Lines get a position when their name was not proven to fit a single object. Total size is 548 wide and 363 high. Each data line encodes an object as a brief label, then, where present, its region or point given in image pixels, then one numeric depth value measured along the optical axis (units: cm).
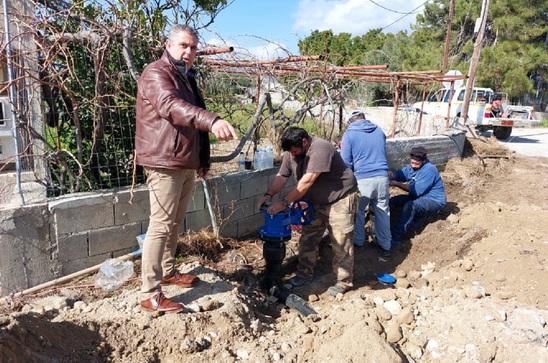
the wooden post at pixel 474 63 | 1291
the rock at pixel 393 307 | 357
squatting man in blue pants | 541
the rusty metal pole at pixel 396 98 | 805
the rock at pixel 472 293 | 376
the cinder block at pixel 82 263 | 347
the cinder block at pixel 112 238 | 359
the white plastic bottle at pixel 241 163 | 491
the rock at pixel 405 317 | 337
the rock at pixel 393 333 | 317
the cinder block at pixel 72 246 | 340
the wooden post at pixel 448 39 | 1654
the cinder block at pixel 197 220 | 427
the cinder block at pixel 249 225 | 486
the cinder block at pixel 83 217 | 337
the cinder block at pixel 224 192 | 439
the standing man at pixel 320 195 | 379
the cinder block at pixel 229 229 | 460
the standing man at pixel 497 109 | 1548
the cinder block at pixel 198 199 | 424
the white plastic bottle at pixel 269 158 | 504
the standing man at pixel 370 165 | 483
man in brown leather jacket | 270
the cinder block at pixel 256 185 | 477
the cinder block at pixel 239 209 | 458
